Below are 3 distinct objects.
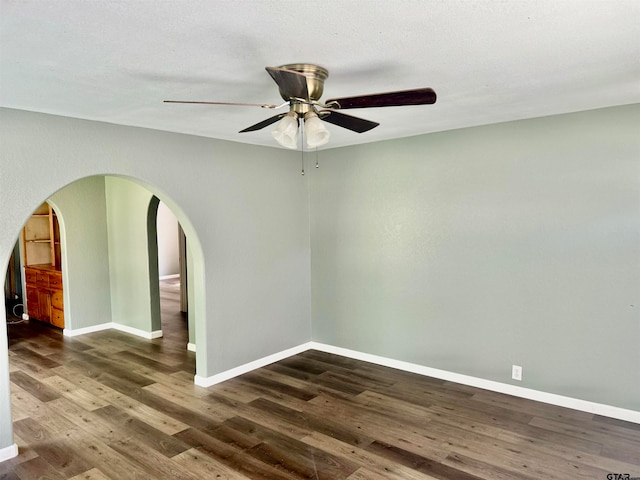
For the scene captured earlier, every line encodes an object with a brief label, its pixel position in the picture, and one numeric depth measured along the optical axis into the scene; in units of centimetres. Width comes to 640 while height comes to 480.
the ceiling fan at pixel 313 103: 204
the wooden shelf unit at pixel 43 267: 607
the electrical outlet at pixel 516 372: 376
